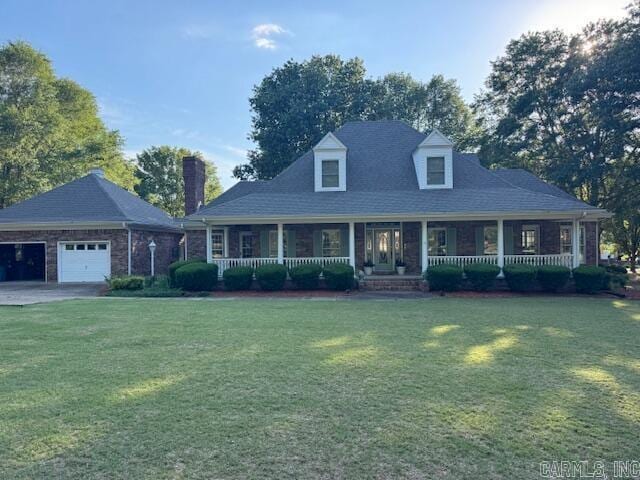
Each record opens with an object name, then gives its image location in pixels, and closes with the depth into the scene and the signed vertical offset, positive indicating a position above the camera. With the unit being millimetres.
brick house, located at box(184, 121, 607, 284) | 15898 +1229
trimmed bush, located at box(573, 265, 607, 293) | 14784 -1292
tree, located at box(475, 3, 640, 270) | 18438 +7181
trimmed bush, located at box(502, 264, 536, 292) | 14812 -1217
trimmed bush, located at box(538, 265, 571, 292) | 14828 -1196
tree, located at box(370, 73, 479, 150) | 33062 +11481
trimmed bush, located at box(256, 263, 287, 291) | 15633 -1168
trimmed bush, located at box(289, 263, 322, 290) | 15672 -1125
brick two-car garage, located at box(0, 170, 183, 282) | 18984 +717
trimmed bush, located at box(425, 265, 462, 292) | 14898 -1196
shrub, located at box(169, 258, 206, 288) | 16062 -915
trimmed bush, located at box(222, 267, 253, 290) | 15812 -1193
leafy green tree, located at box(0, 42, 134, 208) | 27578 +7981
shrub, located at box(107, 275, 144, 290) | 15992 -1374
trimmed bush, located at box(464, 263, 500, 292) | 14984 -1140
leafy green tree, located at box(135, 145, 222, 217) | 46219 +7969
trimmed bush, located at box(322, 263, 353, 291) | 15227 -1159
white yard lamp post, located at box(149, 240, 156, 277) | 18884 -445
